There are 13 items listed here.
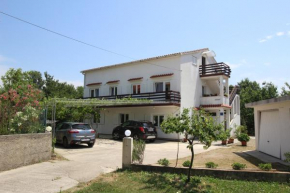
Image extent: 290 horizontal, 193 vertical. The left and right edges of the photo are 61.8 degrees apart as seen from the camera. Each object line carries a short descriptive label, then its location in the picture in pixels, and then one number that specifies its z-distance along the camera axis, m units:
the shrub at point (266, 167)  7.05
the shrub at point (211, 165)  7.54
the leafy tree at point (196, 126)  6.61
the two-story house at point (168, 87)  21.45
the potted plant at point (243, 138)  16.81
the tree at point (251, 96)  32.93
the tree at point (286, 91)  33.04
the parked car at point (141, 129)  17.45
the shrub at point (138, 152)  8.48
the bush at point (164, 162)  7.96
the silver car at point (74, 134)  13.87
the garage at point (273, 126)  9.83
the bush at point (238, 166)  7.18
